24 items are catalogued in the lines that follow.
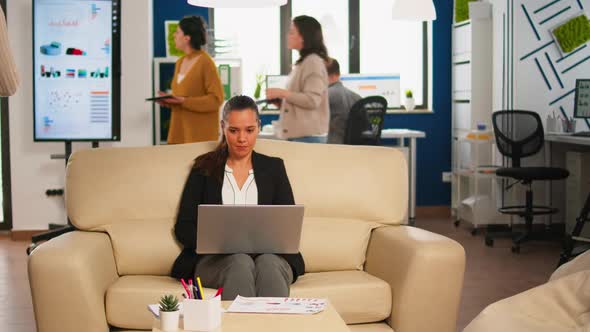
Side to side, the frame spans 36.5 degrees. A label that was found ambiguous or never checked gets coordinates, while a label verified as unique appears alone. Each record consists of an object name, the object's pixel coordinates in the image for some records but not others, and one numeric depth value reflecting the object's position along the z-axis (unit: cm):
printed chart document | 256
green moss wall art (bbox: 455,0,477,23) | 834
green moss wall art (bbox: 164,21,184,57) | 785
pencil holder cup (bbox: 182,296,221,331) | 238
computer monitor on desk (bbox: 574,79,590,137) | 712
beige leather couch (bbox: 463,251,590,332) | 259
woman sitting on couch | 344
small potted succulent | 239
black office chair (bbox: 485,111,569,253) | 719
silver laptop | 307
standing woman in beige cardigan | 543
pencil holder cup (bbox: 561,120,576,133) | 727
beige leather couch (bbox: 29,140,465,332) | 312
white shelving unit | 768
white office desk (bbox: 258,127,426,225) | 771
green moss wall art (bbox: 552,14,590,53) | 750
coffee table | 241
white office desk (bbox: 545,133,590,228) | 755
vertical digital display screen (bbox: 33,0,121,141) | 622
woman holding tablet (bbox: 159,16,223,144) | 593
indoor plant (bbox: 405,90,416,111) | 862
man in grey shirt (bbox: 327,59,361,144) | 661
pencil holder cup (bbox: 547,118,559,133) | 740
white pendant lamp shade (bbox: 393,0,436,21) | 619
